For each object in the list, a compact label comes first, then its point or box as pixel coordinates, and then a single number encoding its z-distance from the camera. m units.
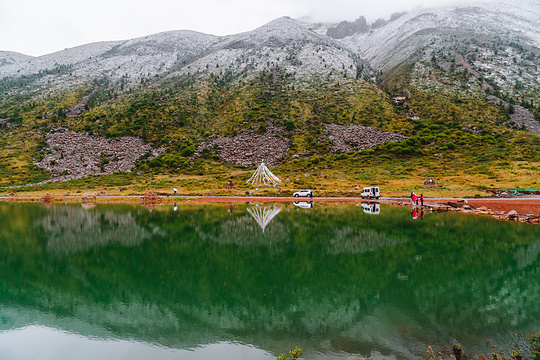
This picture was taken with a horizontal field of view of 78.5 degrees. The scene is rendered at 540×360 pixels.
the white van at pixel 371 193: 56.81
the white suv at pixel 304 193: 61.41
